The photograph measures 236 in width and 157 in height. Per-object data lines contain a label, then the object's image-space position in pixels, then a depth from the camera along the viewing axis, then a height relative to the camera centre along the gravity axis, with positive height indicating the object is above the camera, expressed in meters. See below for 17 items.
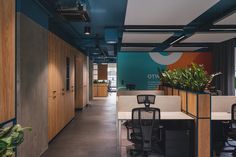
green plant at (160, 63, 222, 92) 3.03 -0.05
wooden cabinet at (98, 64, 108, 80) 13.67 +0.39
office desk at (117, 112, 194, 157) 3.10 -0.72
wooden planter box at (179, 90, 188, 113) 3.51 -0.46
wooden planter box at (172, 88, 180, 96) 3.93 -0.34
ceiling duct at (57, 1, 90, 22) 2.99 +1.09
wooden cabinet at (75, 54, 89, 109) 7.56 -0.25
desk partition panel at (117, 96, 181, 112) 3.76 -0.56
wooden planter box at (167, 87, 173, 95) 4.36 -0.35
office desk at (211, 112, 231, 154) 3.54 -1.16
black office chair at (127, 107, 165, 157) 2.96 -0.80
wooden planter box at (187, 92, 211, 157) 2.90 -0.76
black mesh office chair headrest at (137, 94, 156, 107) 3.63 -0.46
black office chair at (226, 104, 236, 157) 3.03 -0.86
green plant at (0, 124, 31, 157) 1.13 -0.41
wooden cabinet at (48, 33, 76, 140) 3.88 -0.27
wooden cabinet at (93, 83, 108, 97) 12.86 -0.97
